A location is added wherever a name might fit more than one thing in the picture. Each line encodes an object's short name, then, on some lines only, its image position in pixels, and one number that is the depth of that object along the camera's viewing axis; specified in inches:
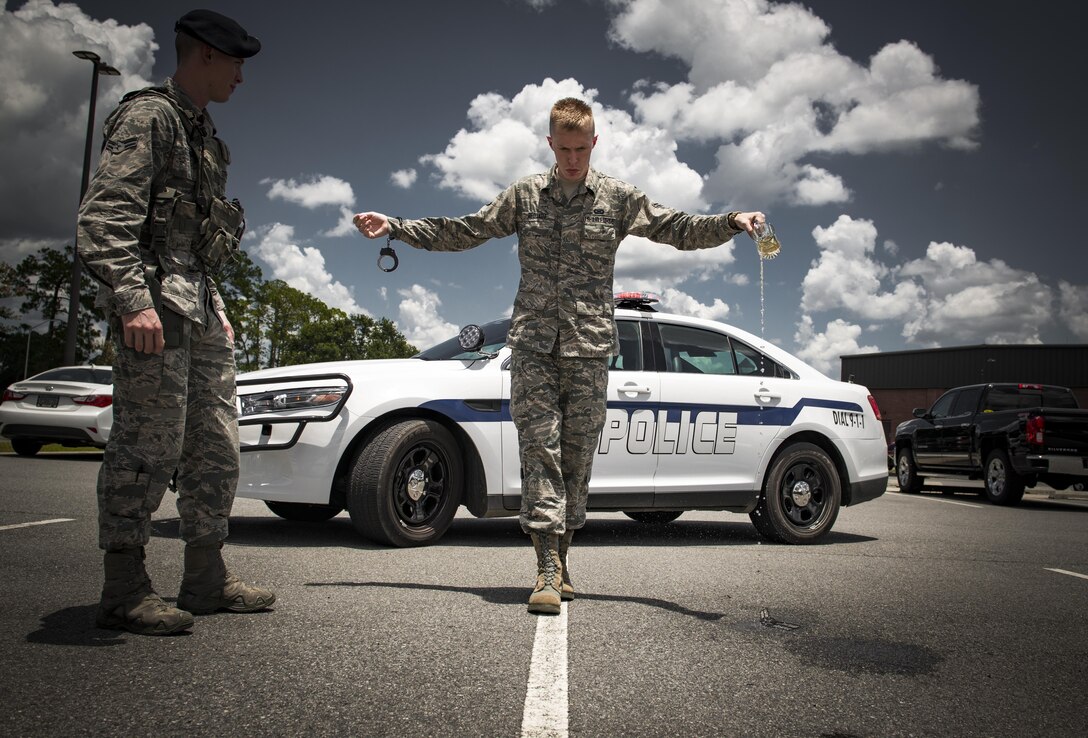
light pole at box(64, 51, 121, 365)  614.2
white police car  188.9
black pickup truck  440.1
